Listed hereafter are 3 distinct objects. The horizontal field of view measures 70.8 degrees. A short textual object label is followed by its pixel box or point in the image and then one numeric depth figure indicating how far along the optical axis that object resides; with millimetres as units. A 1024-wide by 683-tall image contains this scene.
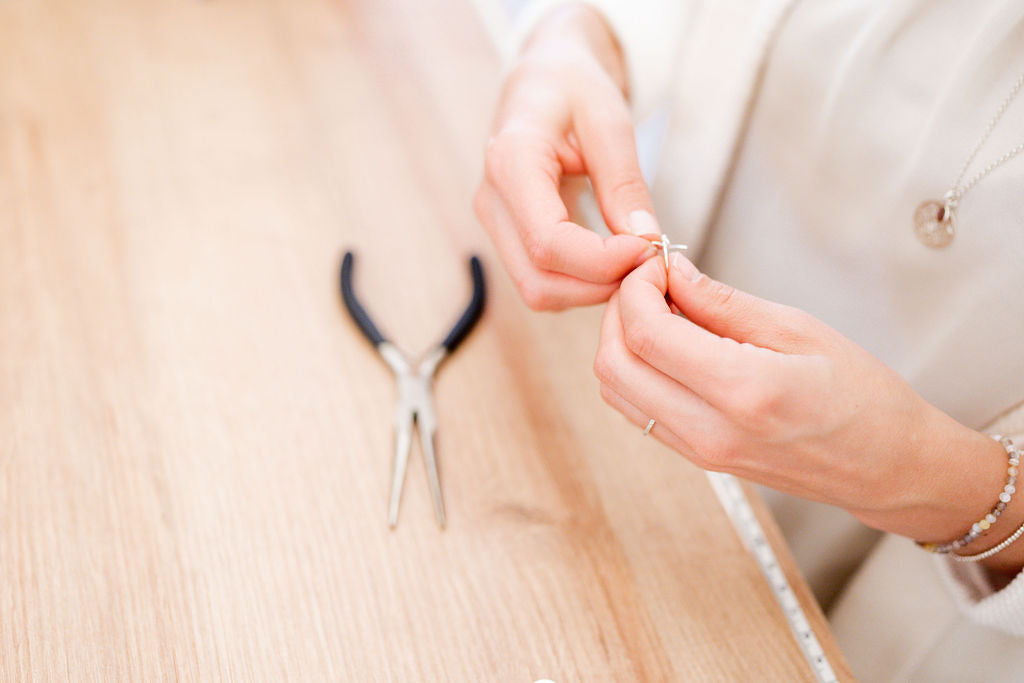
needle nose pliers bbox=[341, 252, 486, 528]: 557
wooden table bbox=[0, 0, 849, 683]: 492
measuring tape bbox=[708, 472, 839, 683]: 509
